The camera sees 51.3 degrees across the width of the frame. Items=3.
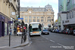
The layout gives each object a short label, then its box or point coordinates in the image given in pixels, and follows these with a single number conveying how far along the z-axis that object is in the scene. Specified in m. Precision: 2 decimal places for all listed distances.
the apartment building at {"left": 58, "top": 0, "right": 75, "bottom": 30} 25.75
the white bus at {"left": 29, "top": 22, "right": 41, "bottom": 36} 17.56
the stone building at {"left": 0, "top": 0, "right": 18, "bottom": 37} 13.70
